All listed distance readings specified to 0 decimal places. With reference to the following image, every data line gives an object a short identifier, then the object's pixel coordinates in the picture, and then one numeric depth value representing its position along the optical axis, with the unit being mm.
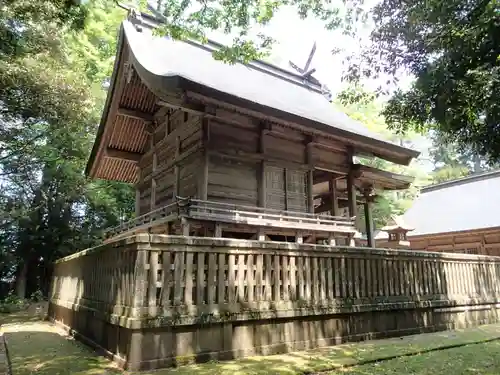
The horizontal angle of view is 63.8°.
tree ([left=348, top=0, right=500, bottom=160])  5727
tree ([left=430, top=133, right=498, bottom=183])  39719
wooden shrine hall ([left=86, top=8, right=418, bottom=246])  9469
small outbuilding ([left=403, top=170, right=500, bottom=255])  19828
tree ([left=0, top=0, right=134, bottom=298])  13078
